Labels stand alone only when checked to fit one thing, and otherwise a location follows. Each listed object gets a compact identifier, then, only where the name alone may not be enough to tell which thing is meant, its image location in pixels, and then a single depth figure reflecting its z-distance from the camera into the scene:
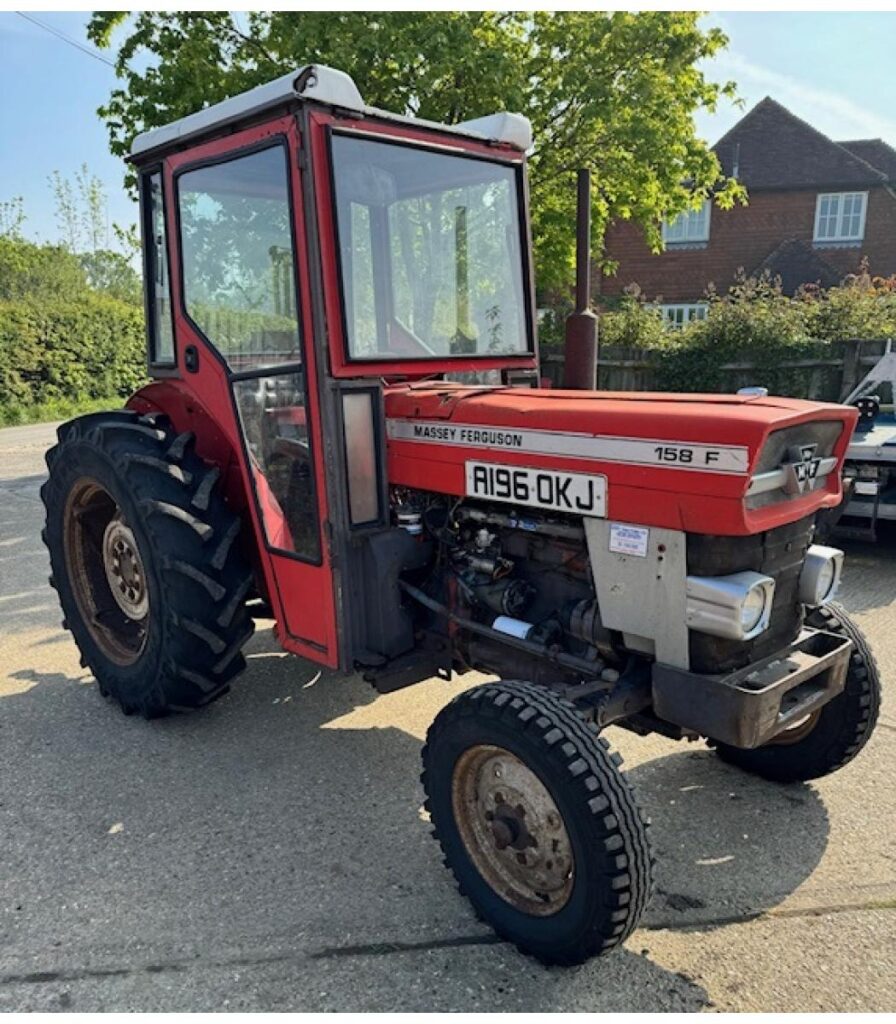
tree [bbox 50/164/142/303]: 31.05
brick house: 20.39
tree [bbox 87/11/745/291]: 8.30
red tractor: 2.38
